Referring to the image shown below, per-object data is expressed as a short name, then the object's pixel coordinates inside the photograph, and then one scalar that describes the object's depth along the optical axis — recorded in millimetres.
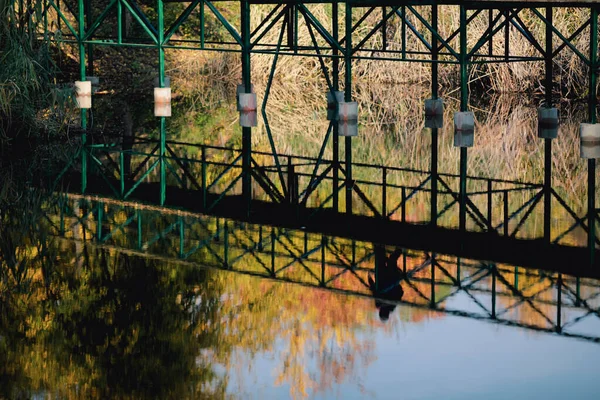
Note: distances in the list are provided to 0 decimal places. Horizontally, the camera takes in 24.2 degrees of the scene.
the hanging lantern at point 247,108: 22108
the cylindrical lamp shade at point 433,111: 22078
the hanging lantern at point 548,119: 20562
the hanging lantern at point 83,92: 23162
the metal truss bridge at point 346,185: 12117
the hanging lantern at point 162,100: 23328
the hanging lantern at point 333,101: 23453
